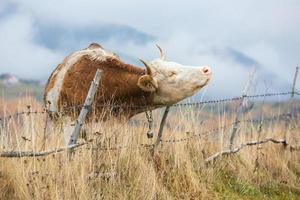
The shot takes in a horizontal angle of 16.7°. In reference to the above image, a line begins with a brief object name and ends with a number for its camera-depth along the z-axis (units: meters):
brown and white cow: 15.39
